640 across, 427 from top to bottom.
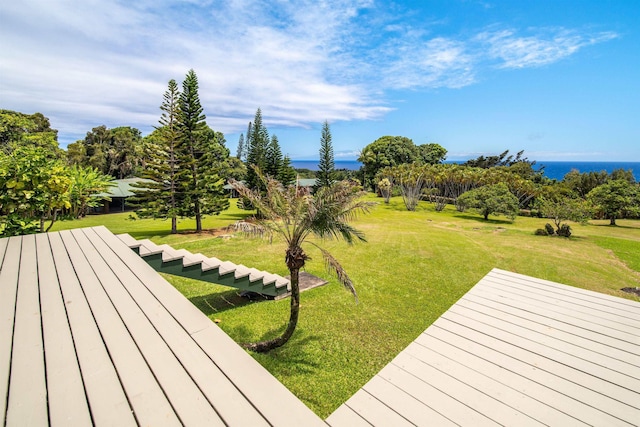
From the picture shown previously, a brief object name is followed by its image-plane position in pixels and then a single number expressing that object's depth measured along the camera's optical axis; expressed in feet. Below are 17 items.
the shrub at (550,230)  55.16
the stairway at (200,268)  16.12
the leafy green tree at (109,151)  98.37
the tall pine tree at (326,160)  83.30
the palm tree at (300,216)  16.20
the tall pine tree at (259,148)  74.38
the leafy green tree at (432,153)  158.04
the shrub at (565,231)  53.34
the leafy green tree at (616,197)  63.36
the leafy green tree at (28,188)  16.17
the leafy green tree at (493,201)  72.23
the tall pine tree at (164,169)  48.47
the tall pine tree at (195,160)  50.26
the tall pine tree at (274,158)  76.28
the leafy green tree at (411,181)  97.09
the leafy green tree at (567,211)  53.93
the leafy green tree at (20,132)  76.28
